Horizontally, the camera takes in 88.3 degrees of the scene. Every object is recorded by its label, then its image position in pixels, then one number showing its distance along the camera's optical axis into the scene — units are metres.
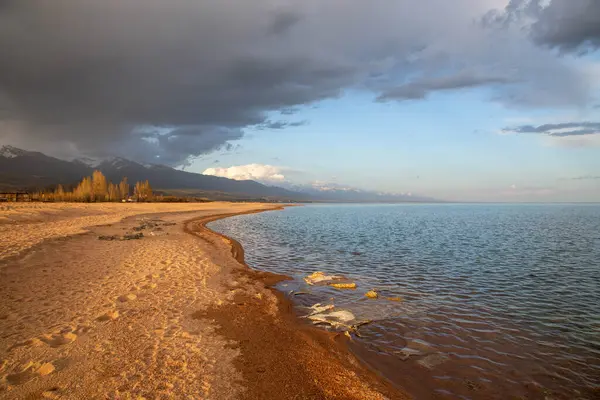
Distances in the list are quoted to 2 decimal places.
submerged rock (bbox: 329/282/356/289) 16.31
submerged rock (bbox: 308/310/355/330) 11.40
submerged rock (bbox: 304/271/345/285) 17.45
